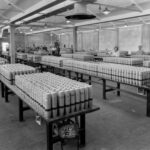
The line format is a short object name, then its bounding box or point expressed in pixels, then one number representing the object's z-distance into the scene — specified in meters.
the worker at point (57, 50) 16.81
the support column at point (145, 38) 17.94
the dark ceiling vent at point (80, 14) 4.69
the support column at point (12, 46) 13.99
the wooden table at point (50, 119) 3.19
